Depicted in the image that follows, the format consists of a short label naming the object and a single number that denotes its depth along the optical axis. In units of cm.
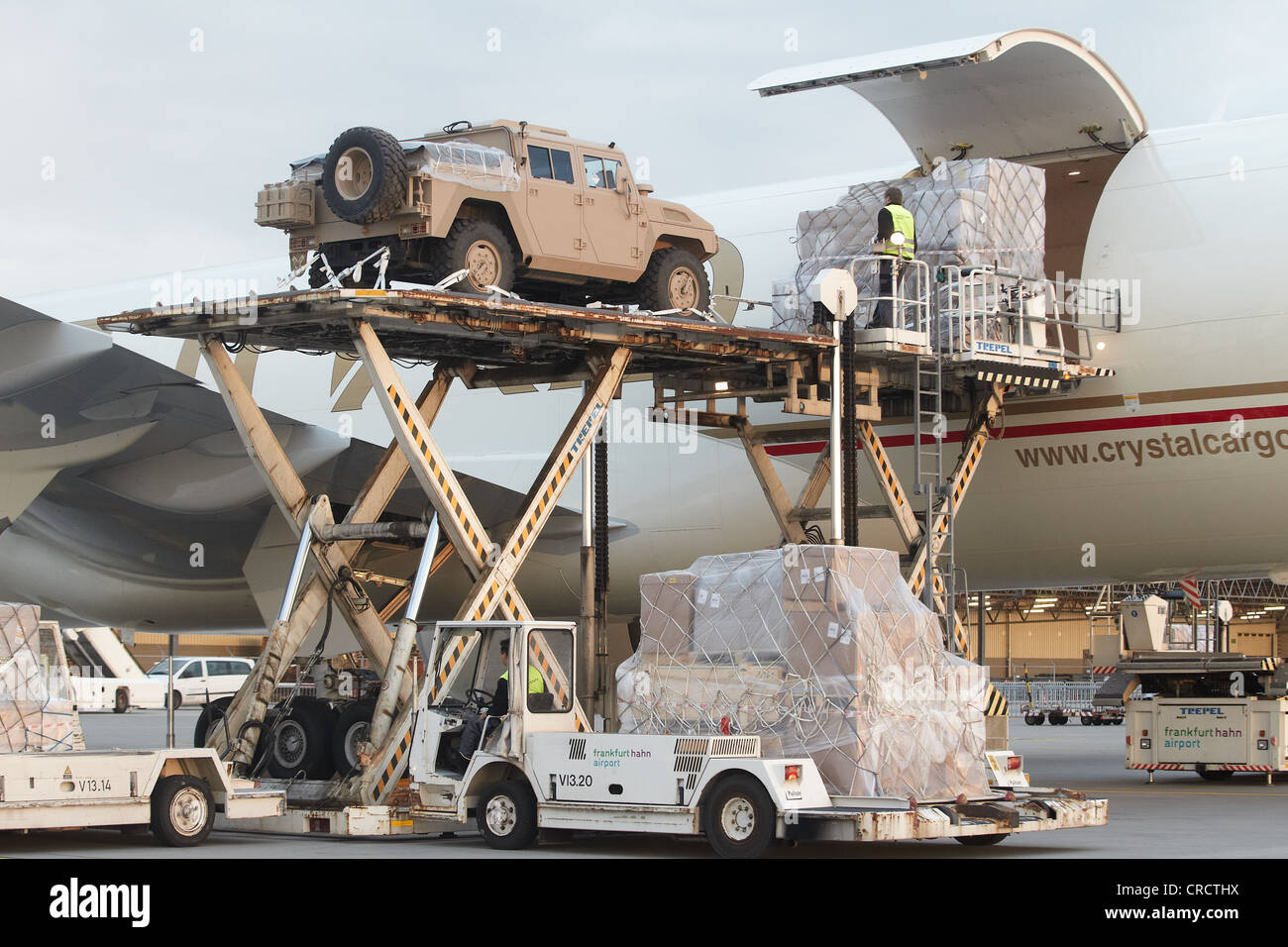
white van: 5753
